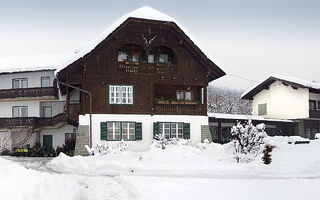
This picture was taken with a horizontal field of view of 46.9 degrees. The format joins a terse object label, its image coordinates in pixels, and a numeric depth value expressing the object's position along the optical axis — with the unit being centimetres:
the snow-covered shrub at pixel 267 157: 1776
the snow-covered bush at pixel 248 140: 1936
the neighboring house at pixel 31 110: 3482
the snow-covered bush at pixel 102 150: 2260
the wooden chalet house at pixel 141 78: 2675
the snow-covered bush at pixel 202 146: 2529
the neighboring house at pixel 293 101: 3694
